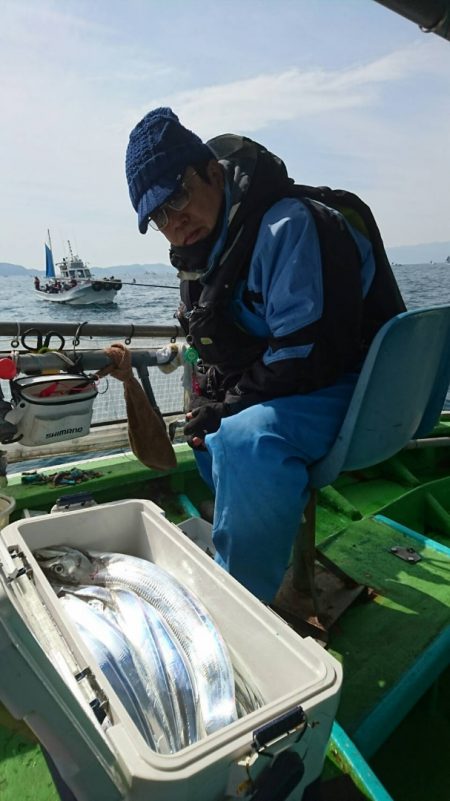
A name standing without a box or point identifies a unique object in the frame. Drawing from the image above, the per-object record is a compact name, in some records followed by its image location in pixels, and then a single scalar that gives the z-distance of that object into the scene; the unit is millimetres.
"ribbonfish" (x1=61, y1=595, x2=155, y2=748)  1147
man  1869
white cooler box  831
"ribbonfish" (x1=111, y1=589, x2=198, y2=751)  1172
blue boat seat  1859
